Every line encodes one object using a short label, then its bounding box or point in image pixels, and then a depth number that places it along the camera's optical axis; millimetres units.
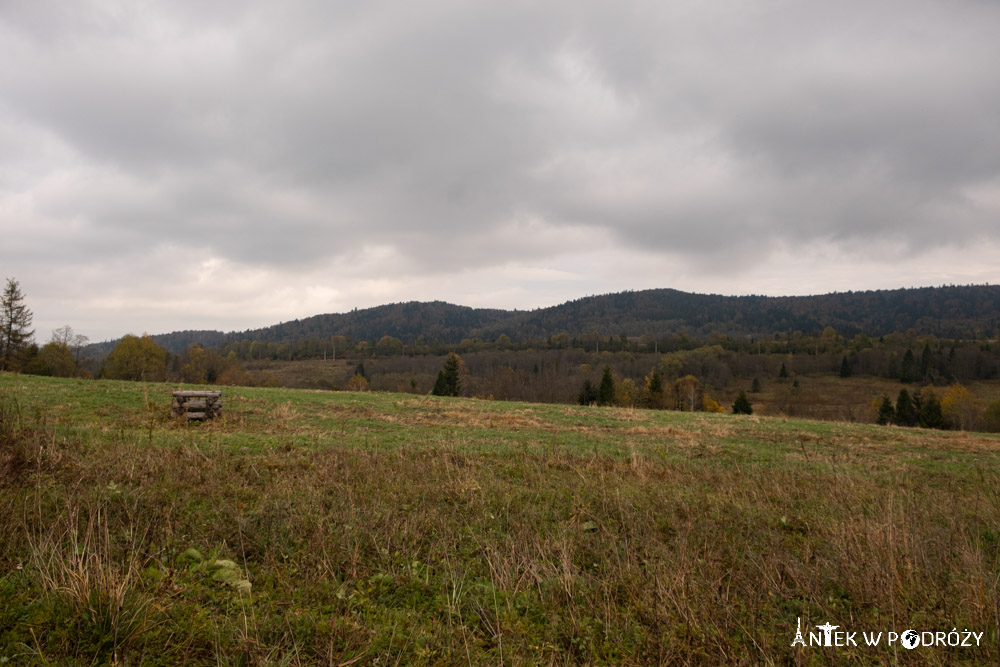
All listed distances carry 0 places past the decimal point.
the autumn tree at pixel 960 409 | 67125
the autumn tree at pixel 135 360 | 60812
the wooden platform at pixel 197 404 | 14383
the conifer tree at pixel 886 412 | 62500
